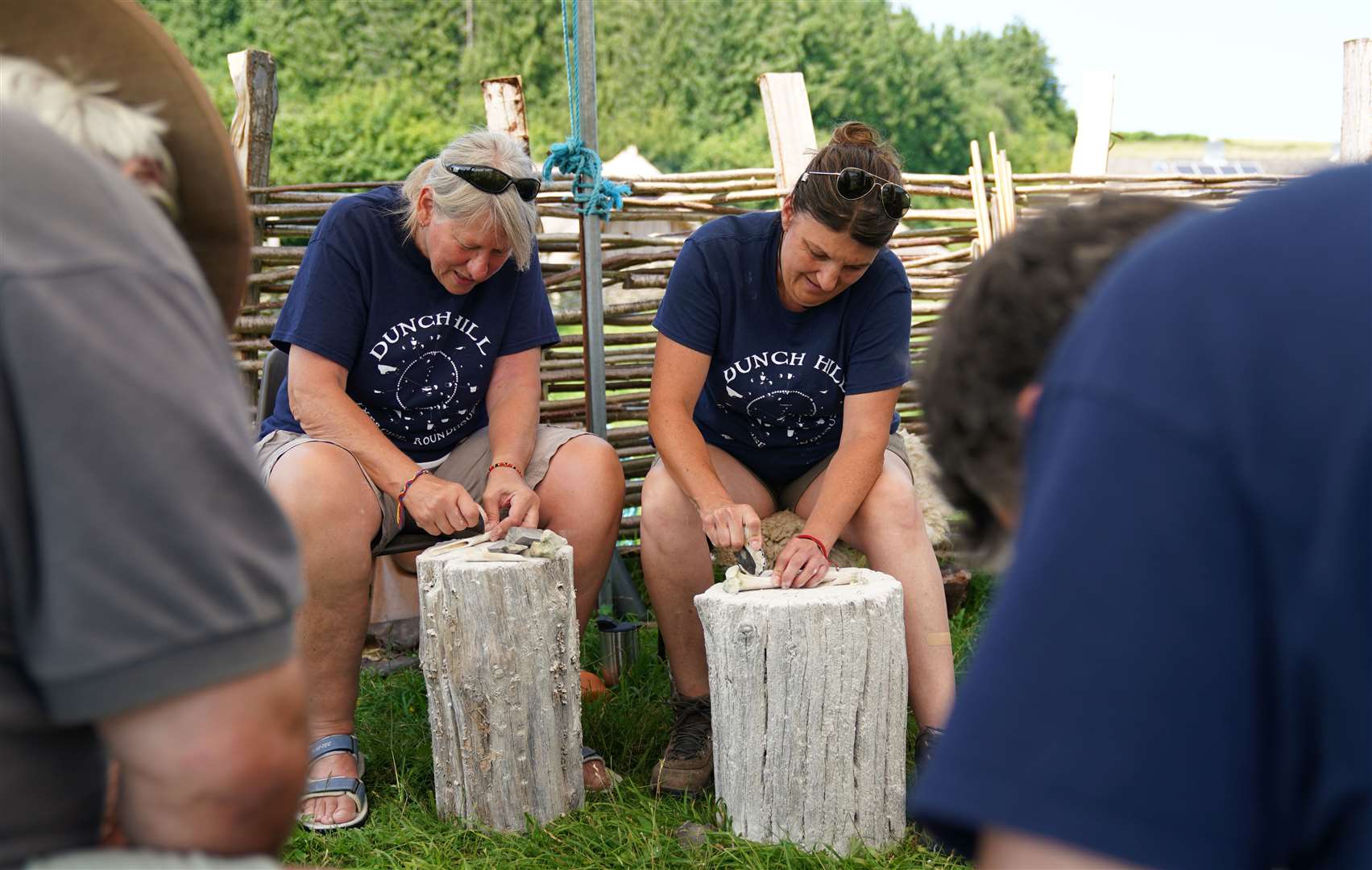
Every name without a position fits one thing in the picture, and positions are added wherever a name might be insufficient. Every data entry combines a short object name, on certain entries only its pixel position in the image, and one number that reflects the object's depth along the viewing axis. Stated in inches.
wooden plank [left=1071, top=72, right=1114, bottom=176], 250.2
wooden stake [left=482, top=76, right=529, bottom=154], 185.2
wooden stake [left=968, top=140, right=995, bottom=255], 217.5
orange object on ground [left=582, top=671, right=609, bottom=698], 140.1
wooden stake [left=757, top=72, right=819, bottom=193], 208.2
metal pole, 147.8
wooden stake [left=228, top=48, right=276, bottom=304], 182.7
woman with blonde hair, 115.8
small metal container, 148.0
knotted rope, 148.6
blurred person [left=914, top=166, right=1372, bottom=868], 27.2
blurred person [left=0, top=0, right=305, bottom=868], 34.5
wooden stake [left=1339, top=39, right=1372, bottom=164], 219.1
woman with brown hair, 119.0
